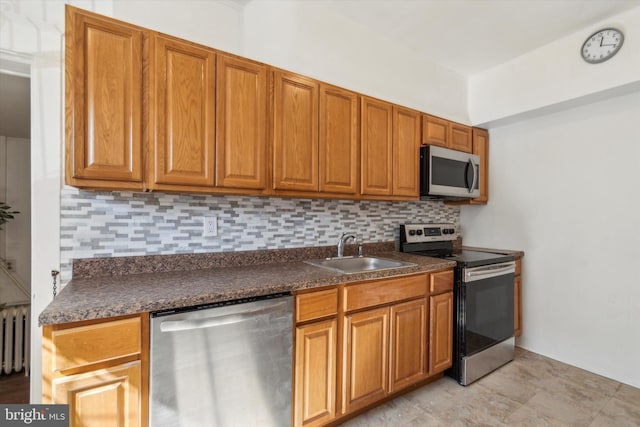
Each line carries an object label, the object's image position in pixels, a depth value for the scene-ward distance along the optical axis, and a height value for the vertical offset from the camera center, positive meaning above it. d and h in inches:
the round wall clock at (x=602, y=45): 85.1 +48.6
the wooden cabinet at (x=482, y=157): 121.4 +22.5
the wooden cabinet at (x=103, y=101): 52.5 +19.4
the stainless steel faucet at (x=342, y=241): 91.4 -9.1
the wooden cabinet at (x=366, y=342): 63.3 -31.4
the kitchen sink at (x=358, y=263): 86.6 -15.3
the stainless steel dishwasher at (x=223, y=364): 48.1 -26.7
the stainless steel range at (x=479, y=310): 89.0 -30.2
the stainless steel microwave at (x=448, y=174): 99.4 +13.4
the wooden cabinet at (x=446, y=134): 102.0 +28.0
